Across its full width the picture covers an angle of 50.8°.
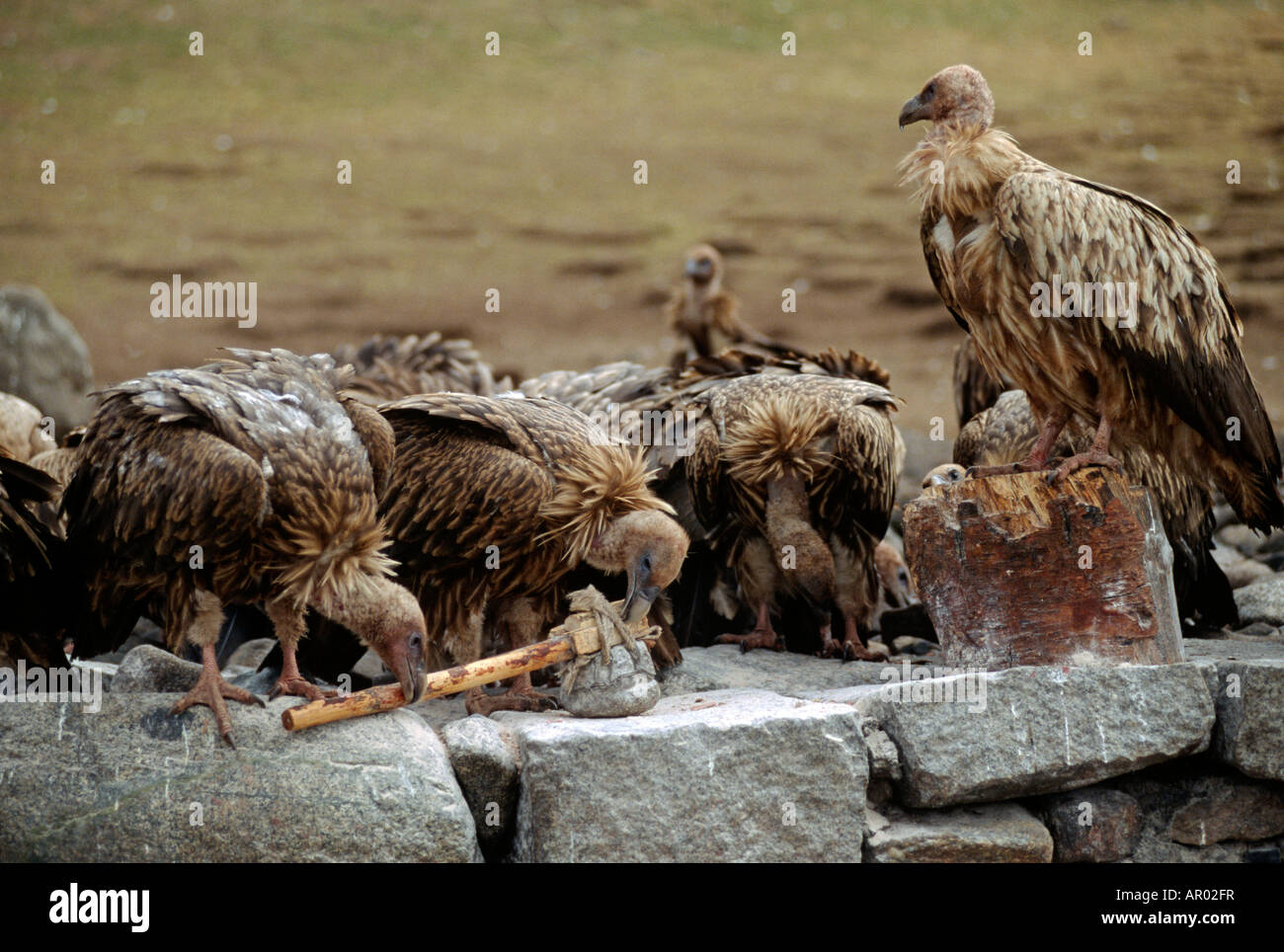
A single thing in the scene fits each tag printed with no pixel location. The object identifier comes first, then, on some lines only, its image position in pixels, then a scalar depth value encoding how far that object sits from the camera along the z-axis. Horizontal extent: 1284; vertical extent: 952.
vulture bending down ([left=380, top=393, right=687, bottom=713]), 4.98
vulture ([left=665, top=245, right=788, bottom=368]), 10.85
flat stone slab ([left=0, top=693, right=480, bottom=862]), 4.14
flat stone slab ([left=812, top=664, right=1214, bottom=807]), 4.62
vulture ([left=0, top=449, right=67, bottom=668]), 4.92
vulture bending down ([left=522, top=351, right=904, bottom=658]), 6.09
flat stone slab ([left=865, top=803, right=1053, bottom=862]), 4.62
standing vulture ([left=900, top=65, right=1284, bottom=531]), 4.85
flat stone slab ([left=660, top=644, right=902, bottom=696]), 5.50
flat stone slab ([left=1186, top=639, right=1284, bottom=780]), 4.83
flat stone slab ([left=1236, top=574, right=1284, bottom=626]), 6.82
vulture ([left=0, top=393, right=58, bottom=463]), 7.81
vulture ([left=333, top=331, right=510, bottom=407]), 7.96
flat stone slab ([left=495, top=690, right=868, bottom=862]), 4.36
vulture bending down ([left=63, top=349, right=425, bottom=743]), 4.35
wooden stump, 4.78
